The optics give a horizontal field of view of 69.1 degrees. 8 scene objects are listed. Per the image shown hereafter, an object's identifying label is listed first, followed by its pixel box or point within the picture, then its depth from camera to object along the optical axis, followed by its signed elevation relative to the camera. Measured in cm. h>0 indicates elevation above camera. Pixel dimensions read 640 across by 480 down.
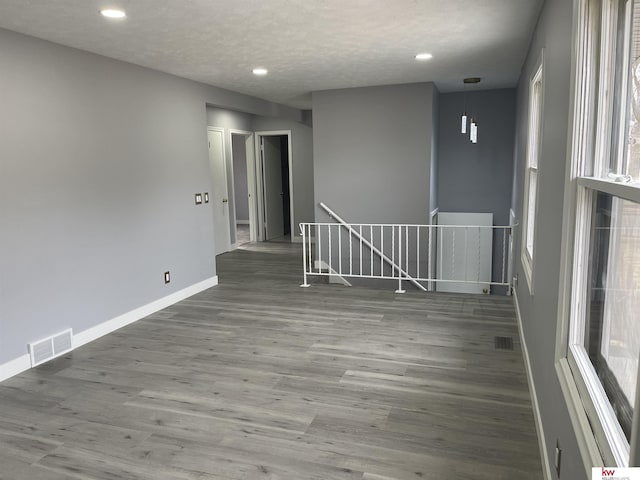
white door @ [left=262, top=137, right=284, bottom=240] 963 -1
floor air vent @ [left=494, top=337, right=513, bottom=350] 384 -135
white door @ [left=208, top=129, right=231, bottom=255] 810 -7
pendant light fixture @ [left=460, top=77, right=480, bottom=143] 506 +129
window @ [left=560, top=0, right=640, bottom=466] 121 -14
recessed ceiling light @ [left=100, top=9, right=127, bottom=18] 312 +120
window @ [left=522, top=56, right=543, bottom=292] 379 +8
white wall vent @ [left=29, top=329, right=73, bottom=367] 371 -127
